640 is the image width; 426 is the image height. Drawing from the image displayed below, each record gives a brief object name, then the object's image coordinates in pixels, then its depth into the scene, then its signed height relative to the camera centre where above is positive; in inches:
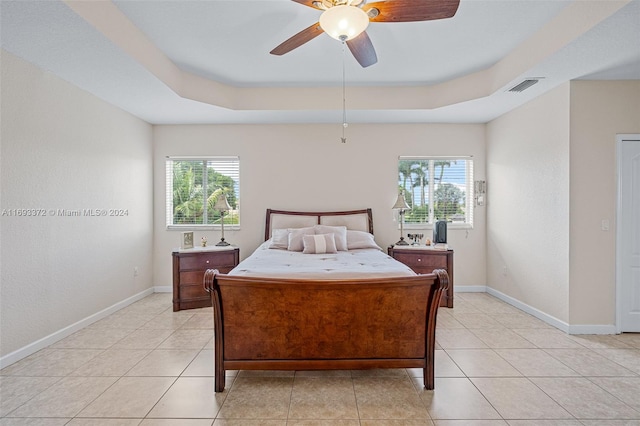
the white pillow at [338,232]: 168.9 -12.0
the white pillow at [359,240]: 173.3 -16.6
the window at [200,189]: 204.4 +14.1
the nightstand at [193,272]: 168.1 -33.0
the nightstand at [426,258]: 176.6 -27.4
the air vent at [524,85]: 136.8 +55.8
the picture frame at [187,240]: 176.2 -16.3
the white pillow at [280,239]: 171.9 -15.8
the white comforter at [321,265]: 103.5 -21.1
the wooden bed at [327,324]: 92.1 -33.5
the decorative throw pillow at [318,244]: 159.6 -17.2
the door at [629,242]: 135.6 -14.0
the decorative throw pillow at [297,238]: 167.0 -14.7
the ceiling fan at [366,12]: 77.0 +50.4
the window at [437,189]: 205.0 +13.6
